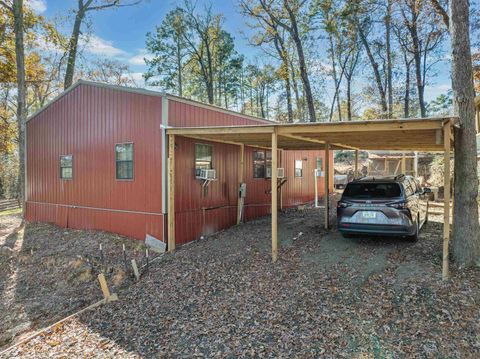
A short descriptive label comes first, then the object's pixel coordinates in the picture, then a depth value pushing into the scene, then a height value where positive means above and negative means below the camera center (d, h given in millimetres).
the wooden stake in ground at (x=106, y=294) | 5696 -2211
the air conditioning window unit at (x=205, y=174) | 8750 -39
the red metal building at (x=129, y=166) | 8219 +230
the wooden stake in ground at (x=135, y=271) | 6551 -2050
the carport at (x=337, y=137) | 4918 +789
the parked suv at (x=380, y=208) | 6117 -727
